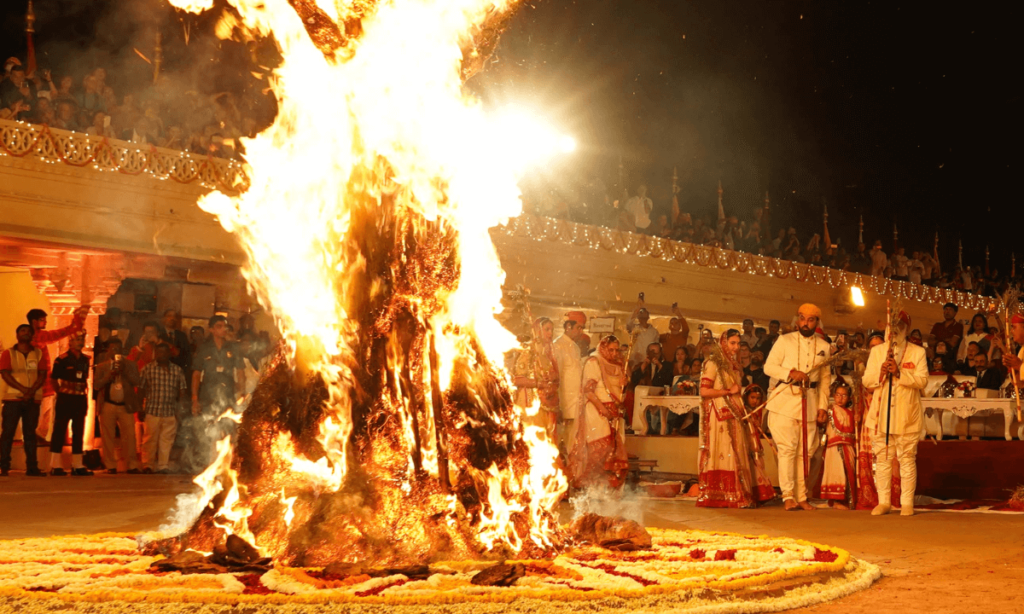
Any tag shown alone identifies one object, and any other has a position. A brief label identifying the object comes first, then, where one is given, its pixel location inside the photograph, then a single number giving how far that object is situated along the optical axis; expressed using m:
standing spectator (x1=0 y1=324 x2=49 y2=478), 13.75
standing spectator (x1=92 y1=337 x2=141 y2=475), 14.33
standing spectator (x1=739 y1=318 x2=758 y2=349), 17.73
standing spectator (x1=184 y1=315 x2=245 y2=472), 14.52
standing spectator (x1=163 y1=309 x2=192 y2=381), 15.43
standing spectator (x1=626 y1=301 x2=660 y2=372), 17.23
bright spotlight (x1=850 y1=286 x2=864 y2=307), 11.75
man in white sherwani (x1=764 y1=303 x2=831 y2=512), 11.05
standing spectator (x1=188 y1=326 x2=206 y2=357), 15.99
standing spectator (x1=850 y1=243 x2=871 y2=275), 31.11
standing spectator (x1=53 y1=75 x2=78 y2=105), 17.27
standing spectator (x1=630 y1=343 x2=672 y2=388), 15.66
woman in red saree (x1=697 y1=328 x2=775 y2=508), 11.35
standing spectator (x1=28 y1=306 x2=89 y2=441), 14.22
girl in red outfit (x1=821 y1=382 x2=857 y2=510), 11.55
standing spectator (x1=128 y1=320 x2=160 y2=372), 15.05
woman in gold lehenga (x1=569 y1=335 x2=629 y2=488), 12.09
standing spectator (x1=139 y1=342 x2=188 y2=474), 14.46
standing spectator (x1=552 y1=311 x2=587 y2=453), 12.56
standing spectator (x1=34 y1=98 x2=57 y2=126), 16.92
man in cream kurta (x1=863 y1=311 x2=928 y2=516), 10.35
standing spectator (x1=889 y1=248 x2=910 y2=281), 31.48
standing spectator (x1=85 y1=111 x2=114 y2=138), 17.52
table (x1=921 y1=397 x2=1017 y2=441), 12.59
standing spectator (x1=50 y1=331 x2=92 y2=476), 14.07
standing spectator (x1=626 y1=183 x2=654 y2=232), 25.75
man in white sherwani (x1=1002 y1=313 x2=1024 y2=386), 10.11
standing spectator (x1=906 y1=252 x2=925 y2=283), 31.62
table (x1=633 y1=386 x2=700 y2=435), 14.33
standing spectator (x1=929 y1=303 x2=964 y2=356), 16.18
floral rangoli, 4.98
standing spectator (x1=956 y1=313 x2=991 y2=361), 15.77
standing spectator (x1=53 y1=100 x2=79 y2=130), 17.27
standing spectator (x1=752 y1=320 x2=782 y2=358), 15.98
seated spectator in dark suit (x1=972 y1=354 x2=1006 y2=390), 13.34
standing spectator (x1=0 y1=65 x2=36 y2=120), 16.69
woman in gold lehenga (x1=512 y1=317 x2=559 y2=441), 12.32
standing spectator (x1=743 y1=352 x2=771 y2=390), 14.42
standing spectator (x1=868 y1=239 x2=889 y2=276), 31.06
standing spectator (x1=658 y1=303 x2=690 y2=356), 18.05
